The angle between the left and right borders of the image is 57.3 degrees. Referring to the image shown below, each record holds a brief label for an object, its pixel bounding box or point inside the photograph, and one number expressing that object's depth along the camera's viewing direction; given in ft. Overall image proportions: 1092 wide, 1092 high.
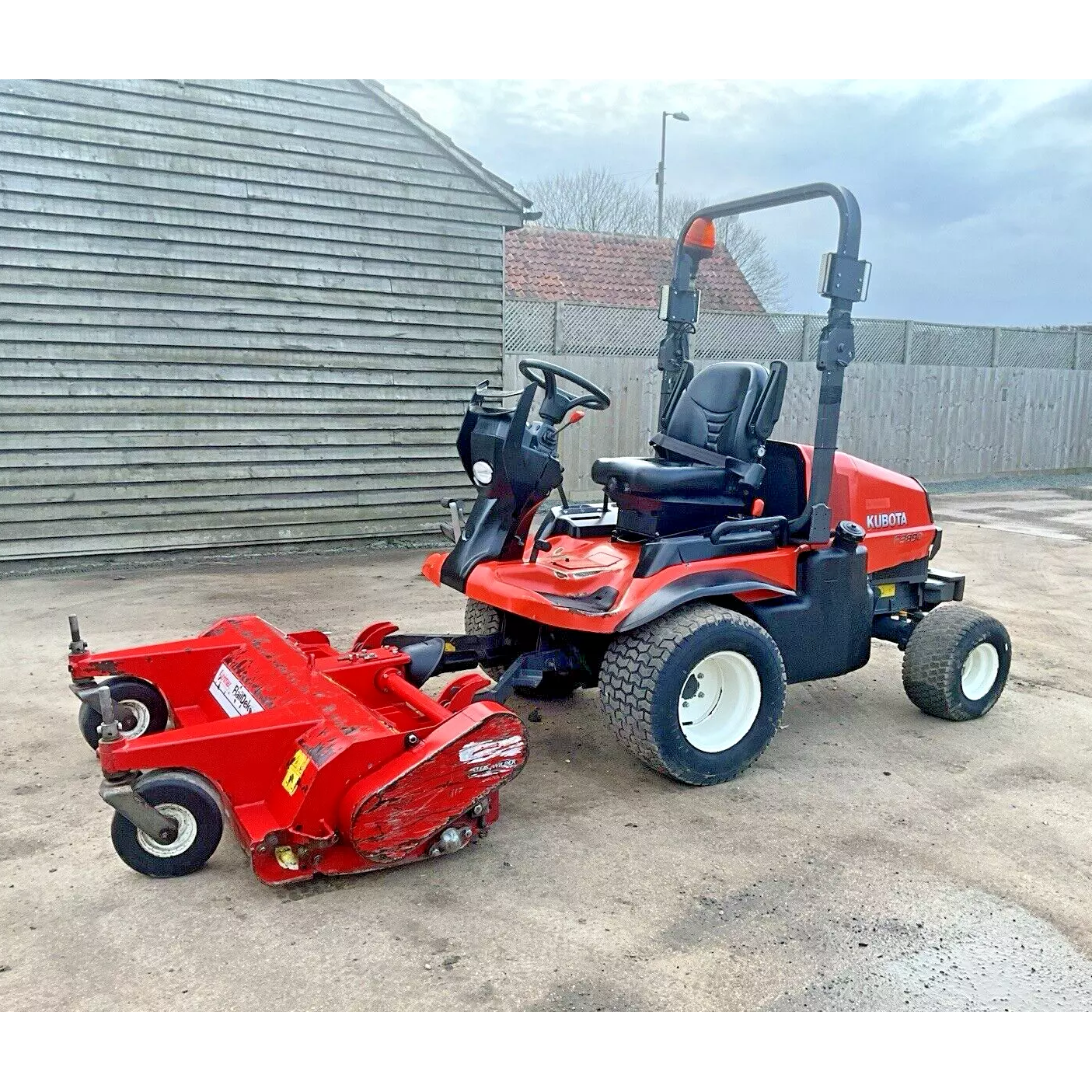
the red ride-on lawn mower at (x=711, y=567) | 12.82
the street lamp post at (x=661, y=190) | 95.79
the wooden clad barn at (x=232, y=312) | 26.20
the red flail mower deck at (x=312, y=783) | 9.82
